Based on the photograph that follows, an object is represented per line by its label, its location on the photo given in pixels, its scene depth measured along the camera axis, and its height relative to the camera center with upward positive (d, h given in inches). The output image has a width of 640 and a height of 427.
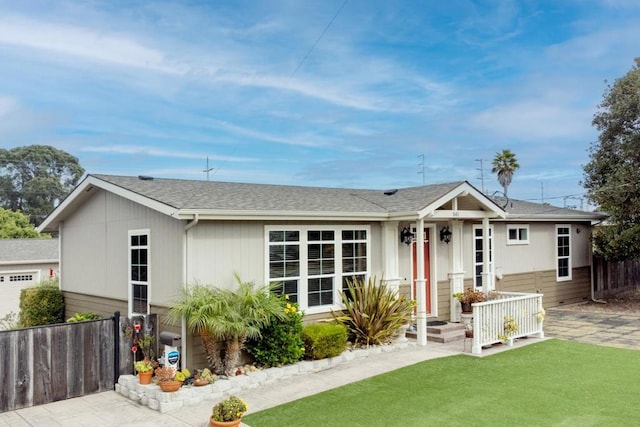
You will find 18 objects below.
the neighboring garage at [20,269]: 698.2 -43.5
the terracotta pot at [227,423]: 229.1 -87.7
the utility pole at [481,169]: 805.5 +107.7
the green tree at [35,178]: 2153.1 +282.1
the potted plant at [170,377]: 278.5 -81.7
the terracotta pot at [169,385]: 278.2 -84.3
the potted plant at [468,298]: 468.1 -61.9
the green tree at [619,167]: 605.3 +83.6
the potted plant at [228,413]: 229.6 -83.3
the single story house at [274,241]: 333.7 -4.2
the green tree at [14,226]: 1284.4 +35.5
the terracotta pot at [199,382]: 289.3 -86.1
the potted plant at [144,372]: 300.0 -82.4
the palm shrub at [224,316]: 296.0 -49.2
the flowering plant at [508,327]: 403.8 -77.5
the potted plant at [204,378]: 290.0 -84.8
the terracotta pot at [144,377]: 300.0 -85.5
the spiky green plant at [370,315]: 389.4 -64.4
